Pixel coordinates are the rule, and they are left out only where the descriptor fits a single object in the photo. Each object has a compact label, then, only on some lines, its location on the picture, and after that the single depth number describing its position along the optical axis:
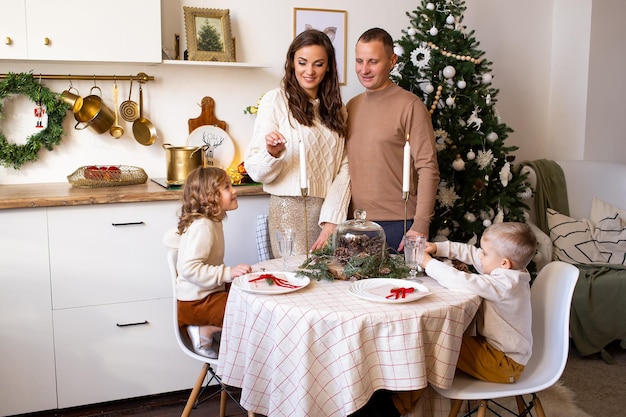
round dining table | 1.69
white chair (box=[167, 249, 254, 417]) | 2.21
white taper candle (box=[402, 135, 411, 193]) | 2.00
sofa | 3.19
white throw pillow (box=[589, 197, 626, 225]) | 3.53
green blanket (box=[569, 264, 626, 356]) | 3.17
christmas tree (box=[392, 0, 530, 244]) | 3.21
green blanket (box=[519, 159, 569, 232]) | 3.67
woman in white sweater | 2.44
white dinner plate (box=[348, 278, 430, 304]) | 1.77
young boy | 1.91
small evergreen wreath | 2.93
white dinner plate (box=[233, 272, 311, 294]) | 1.85
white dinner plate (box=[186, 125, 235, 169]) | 3.30
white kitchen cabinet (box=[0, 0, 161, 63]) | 2.74
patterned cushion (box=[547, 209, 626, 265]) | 3.40
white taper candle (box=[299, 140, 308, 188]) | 2.01
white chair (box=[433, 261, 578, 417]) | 1.94
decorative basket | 2.85
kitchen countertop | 2.54
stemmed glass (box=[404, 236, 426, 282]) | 1.97
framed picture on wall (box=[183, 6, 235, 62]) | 3.15
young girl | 2.20
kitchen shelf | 3.02
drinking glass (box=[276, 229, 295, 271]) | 2.01
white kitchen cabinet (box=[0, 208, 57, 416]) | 2.55
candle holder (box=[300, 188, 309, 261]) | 2.01
